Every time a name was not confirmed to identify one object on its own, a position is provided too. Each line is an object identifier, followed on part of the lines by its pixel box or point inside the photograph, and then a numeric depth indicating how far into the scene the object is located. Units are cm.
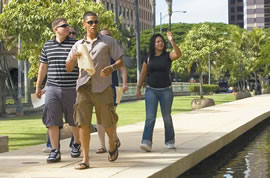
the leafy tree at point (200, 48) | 3947
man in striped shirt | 979
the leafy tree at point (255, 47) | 7788
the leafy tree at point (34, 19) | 2062
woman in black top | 1105
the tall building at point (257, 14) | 19175
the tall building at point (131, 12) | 11951
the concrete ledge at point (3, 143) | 1165
